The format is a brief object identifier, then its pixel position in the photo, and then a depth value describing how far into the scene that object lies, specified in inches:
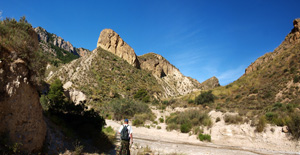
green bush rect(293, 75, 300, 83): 851.0
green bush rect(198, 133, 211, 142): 493.8
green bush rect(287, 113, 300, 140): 386.1
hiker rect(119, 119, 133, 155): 238.4
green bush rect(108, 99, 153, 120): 935.7
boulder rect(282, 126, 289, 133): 409.3
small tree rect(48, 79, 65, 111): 340.8
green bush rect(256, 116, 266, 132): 455.9
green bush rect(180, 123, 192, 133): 602.5
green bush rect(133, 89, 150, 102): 1554.1
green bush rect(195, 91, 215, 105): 1179.5
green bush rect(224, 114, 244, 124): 547.2
